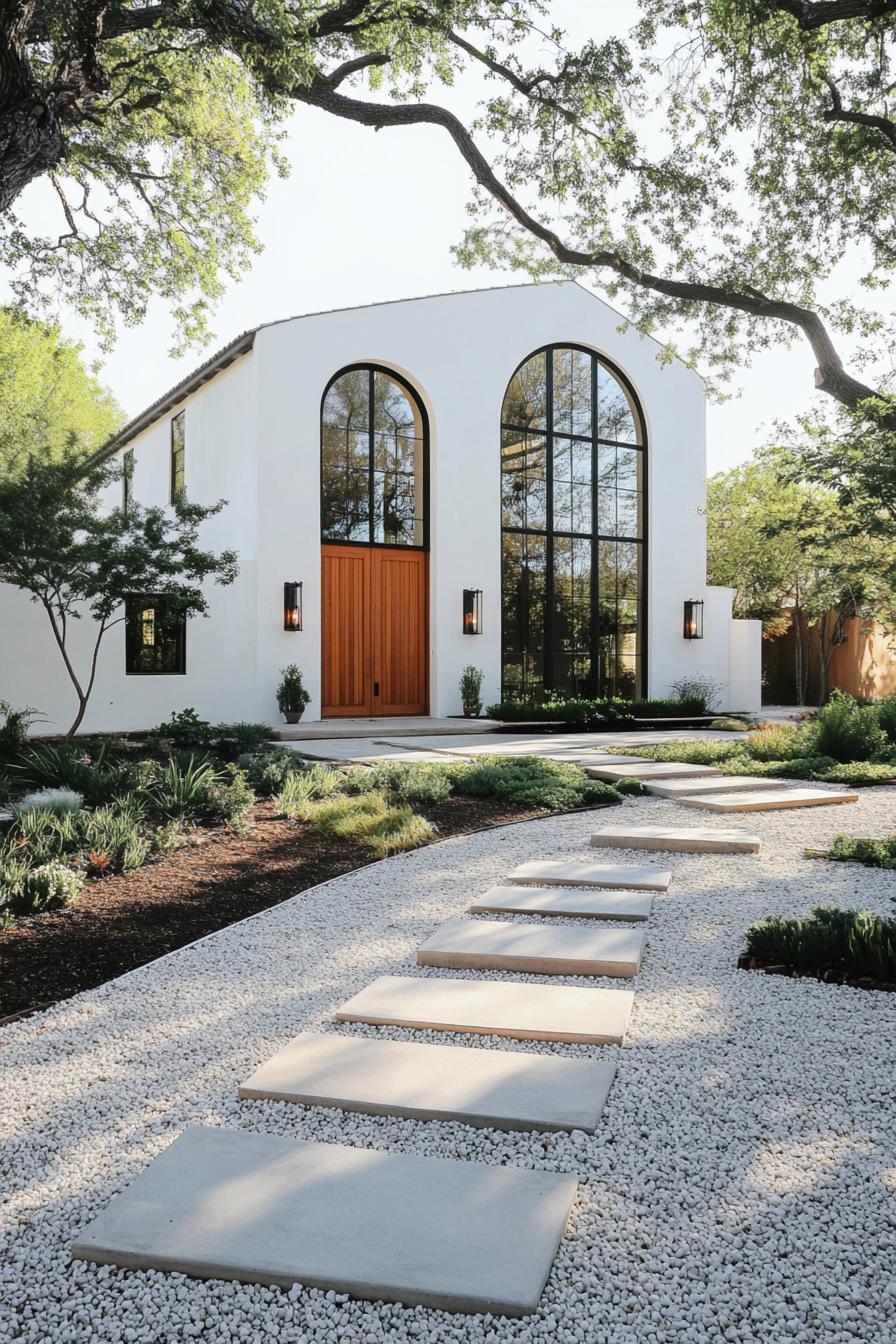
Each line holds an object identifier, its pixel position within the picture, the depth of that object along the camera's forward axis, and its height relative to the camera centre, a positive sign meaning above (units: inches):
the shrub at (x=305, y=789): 240.2 -28.8
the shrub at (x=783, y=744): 369.1 -24.6
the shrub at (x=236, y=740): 356.8 -21.1
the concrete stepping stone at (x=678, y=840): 204.4 -35.1
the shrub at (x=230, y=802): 230.4 -29.3
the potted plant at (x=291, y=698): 506.9 -6.5
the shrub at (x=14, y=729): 336.2 -16.9
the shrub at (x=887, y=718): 428.8 -16.3
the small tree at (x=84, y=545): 364.5 +58.8
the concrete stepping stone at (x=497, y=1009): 103.7 -38.6
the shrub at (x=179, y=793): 229.9 -27.9
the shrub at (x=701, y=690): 650.8 -4.3
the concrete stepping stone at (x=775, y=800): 257.9 -33.5
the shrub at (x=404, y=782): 262.3 -28.7
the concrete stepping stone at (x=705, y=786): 282.0 -32.2
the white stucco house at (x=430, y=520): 516.1 +106.2
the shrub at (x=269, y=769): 273.3 -25.6
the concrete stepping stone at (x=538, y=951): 126.5 -37.6
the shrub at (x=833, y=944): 123.4 -35.8
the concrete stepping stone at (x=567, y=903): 151.9 -37.1
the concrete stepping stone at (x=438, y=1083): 84.6 -39.0
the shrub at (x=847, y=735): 365.7 -20.4
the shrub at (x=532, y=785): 264.4 -30.5
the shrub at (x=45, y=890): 154.7 -34.8
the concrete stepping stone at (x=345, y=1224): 61.1 -38.9
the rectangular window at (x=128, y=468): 388.5 +92.9
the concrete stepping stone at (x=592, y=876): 171.6 -36.4
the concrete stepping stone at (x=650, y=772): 315.6 -30.6
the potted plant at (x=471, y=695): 568.4 -6.0
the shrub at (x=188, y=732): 365.7 -18.5
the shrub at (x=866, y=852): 189.5 -35.4
